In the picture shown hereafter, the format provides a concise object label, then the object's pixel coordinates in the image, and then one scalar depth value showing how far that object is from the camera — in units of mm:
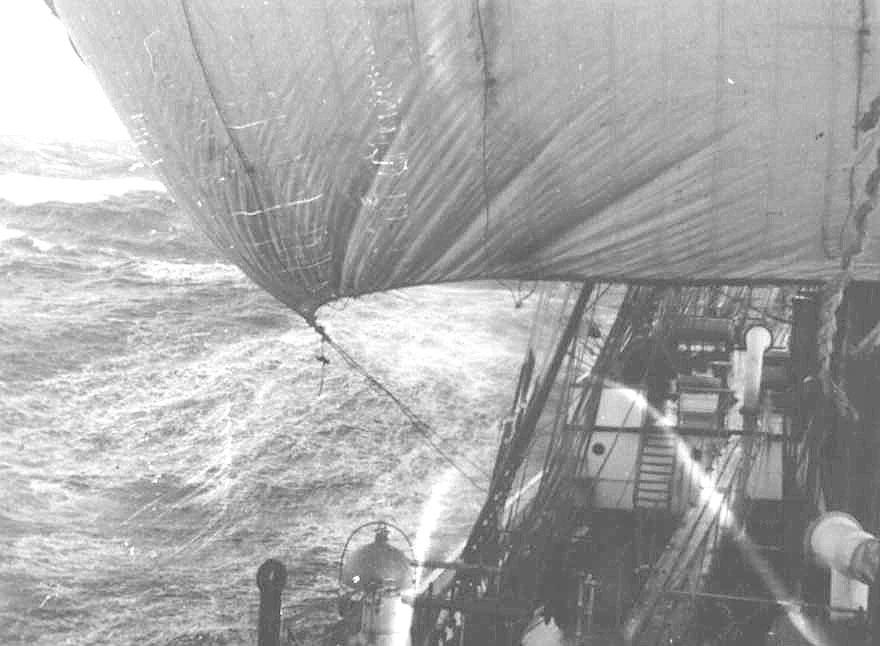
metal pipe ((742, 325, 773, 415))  17061
